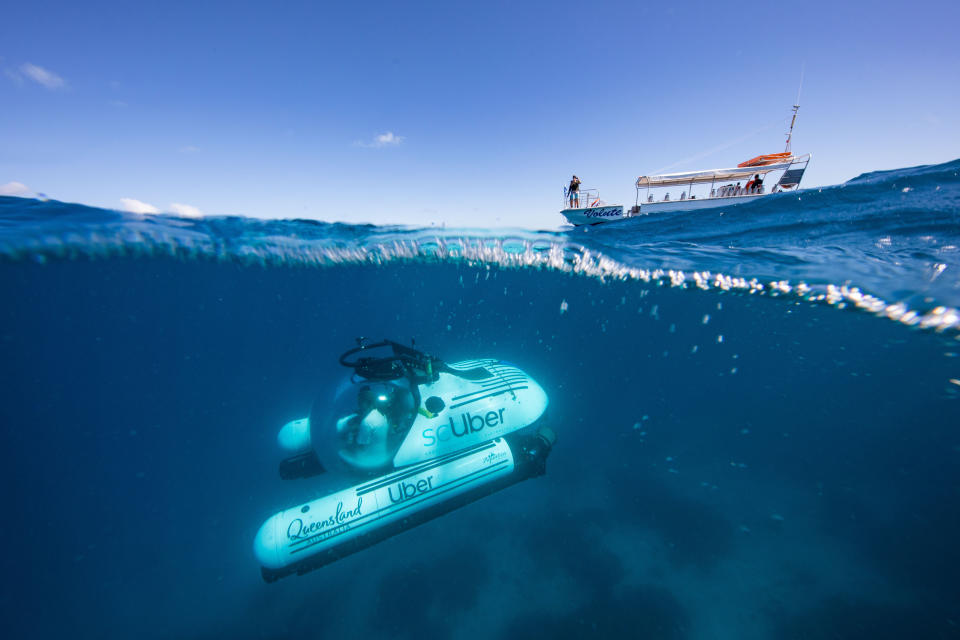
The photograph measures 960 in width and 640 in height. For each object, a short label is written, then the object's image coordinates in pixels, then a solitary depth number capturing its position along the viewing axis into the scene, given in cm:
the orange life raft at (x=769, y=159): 1473
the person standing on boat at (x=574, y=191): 1311
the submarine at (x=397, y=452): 468
